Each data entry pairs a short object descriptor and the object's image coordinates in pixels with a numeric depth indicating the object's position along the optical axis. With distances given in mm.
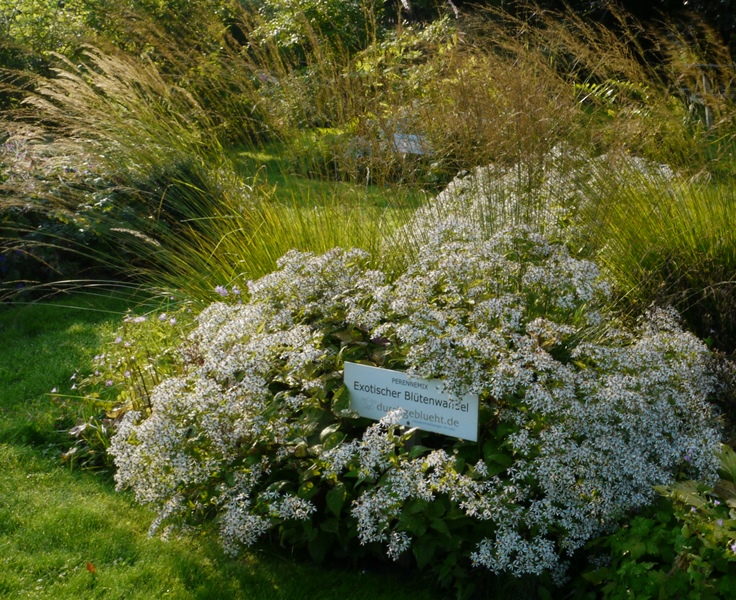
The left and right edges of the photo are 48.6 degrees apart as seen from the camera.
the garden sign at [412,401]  2920
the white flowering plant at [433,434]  2727
